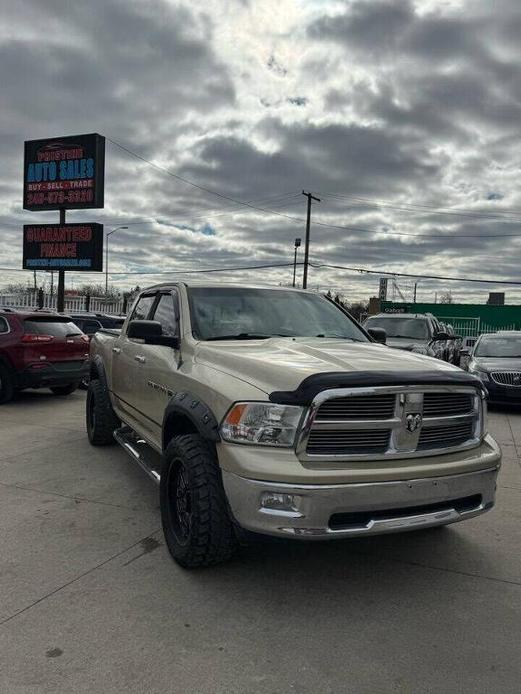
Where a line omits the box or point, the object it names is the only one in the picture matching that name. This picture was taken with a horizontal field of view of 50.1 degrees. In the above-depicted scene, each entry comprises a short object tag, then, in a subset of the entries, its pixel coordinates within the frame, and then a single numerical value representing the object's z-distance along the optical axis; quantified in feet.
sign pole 63.93
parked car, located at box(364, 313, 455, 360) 40.55
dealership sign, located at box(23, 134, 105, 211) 62.03
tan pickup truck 9.48
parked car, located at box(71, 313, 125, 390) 49.01
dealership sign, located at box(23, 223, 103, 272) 62.44
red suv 31.50
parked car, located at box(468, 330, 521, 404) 33.24
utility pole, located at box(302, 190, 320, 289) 121.04
